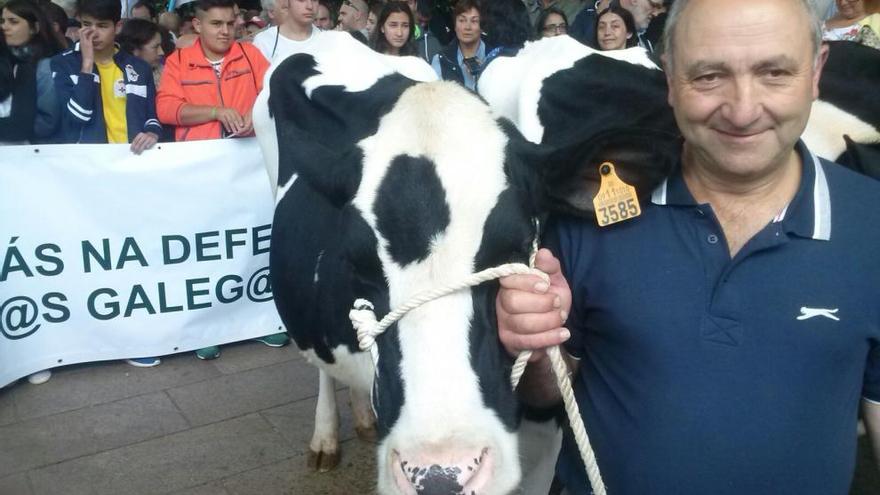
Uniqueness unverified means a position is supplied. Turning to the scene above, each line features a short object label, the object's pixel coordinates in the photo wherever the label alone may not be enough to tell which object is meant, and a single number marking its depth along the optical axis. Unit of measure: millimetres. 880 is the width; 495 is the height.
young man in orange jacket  4727
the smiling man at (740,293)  1564
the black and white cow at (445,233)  1675
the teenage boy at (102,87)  4742
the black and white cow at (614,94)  2432
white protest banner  4336
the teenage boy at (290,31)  5117
